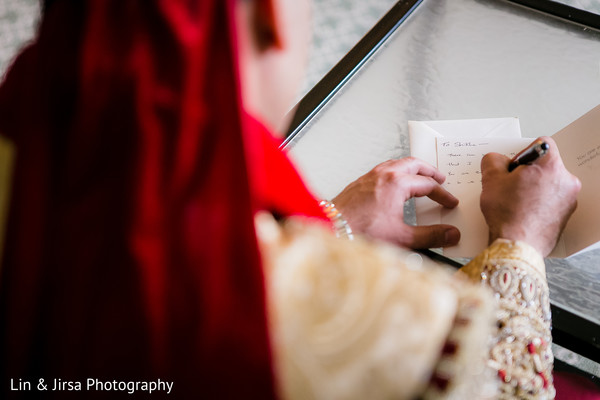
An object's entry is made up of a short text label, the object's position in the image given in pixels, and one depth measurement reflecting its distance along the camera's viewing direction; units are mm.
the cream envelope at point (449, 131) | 680
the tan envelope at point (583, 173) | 536
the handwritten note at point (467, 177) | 595
